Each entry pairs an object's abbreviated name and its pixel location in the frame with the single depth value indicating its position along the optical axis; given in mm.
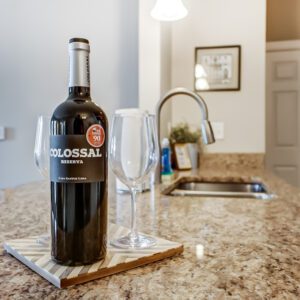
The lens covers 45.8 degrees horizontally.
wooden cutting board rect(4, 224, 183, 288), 431
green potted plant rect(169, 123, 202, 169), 2289
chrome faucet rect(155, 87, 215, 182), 1327
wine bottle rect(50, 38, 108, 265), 445
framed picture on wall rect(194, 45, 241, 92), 2391
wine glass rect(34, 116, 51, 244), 666
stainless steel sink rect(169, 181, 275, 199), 1754
